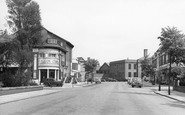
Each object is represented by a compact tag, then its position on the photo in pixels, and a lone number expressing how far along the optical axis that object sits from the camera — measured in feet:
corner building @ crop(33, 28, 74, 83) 190.29
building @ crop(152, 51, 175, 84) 224.14
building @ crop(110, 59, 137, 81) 392.06
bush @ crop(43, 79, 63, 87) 165.22
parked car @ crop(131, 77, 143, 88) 179.93
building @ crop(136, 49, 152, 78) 383.22
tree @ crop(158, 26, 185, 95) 105.60
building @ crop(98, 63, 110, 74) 445.00
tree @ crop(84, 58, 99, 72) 279.49
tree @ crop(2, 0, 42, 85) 112.98
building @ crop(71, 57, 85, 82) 270.10
